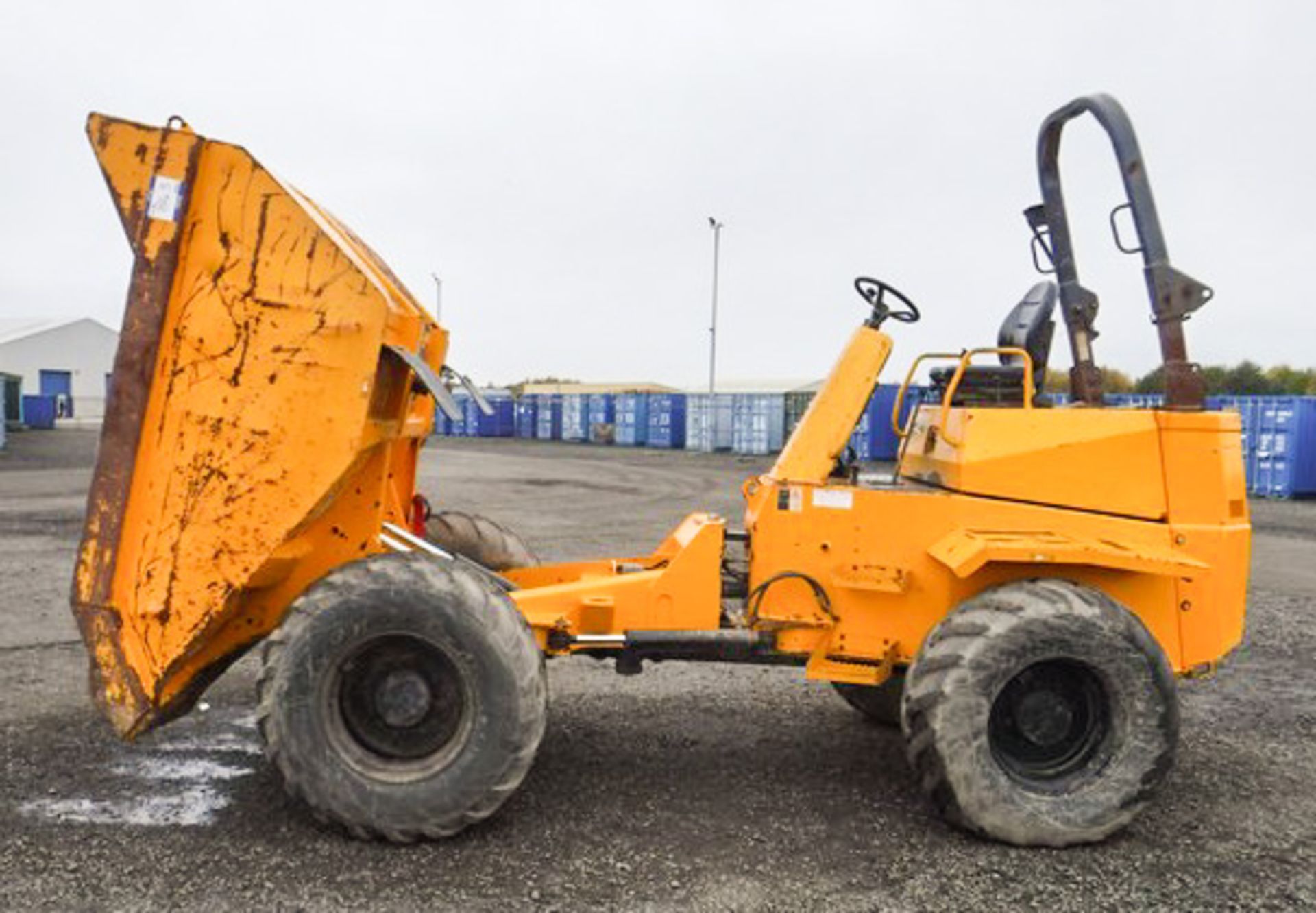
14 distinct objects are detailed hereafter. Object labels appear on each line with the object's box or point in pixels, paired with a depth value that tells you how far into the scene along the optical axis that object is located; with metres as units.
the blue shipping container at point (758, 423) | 33.72
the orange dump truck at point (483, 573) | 4.20
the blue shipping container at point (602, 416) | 42.19
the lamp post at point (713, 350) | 38.51
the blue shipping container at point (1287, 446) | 21.22
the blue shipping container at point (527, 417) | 47.81
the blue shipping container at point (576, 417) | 43.56
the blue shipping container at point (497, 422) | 48.44
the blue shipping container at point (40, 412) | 47.16
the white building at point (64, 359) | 68.75
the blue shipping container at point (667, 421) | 38.72
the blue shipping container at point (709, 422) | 35.81
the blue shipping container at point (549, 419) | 45.94
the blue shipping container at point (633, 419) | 40.16
